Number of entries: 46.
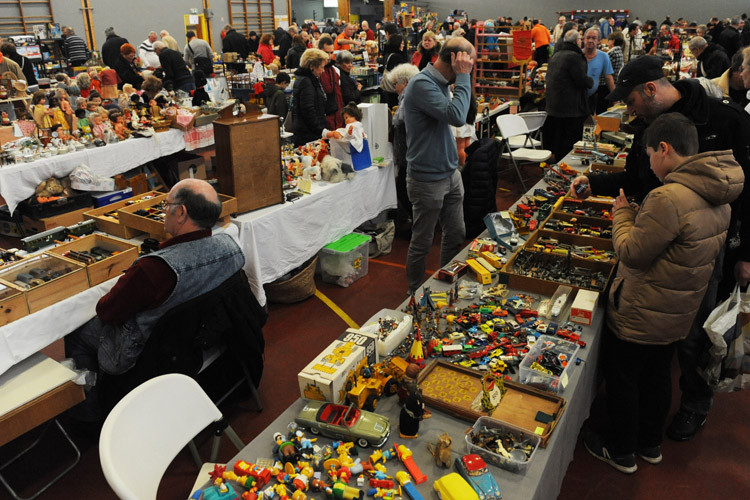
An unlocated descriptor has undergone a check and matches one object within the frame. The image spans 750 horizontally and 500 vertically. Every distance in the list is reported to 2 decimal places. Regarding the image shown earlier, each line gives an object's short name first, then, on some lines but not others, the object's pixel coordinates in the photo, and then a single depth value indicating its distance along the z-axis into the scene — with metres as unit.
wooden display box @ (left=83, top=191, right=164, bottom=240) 3.30
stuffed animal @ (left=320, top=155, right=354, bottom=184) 4.52
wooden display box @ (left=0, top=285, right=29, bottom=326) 2.41
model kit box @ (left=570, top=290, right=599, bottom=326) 2.40
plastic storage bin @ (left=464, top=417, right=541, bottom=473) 1.68
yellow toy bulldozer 1.93
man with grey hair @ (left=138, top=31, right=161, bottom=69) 10.86
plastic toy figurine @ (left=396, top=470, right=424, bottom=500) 1.58
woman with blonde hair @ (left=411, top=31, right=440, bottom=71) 6.68
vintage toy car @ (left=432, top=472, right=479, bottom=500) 1.55
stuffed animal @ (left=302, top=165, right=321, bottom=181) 4.54
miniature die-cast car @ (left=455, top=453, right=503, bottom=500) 1.57
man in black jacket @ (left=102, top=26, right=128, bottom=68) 9.60
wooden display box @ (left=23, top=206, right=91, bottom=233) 4.27
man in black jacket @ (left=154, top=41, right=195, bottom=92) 8.18
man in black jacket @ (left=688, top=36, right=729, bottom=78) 6.52
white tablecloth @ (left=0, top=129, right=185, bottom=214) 4.50
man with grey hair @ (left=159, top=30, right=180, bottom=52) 10.92
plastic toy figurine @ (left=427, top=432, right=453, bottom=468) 1.69
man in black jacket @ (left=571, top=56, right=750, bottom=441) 2.59
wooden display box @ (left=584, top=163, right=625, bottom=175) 4.30
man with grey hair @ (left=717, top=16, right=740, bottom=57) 8.81
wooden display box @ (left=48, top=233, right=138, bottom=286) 2.77
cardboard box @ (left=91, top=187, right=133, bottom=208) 3.96
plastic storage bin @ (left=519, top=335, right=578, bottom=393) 2.03
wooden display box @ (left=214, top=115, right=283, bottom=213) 3.51
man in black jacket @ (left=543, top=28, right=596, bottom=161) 5.98
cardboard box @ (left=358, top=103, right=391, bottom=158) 4.79
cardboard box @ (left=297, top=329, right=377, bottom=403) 1.92
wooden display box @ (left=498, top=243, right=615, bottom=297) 2.70
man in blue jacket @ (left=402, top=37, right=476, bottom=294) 3.29
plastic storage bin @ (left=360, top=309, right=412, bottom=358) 2.25
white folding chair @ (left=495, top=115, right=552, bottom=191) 6.30
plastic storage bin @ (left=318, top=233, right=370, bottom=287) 4.53
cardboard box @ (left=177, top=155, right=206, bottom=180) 5.28
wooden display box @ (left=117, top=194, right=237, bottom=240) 3.16
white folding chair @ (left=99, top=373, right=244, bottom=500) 1.63
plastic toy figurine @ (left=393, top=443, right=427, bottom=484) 1.65
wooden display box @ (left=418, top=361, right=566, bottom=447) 1.87
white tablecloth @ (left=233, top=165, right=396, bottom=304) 3.76
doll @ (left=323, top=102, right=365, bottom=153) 4.54
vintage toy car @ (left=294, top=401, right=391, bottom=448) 1.77
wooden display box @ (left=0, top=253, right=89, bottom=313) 2.54
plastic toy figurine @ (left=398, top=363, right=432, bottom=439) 1.79
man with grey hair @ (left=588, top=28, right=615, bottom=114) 6.90
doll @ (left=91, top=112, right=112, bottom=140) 5.29
